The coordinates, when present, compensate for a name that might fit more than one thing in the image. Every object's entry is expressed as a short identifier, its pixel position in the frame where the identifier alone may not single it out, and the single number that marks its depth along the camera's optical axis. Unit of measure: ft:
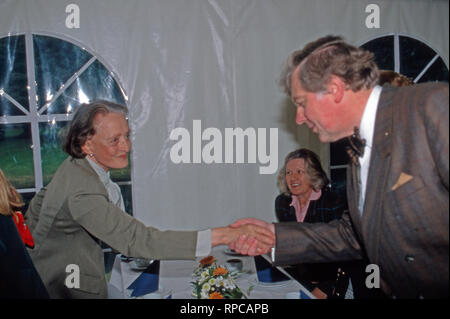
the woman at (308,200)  8.75
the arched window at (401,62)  9.12
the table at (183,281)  6.32
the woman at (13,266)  6.12
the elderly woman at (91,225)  6.80
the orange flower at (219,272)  6.22
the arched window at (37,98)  8.02
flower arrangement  5.98
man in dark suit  4.63
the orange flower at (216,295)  5.91
